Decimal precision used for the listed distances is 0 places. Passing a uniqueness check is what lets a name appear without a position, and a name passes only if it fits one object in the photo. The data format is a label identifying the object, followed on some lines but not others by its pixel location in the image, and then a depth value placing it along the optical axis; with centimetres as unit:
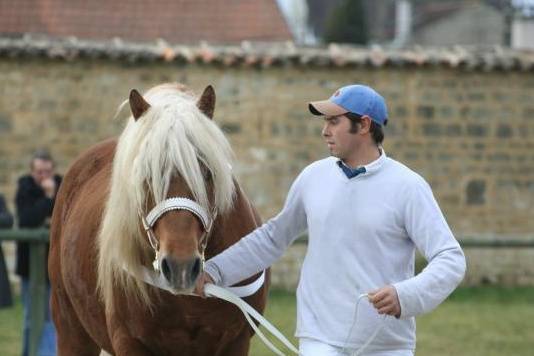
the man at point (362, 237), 901
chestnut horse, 918
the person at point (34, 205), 1816
